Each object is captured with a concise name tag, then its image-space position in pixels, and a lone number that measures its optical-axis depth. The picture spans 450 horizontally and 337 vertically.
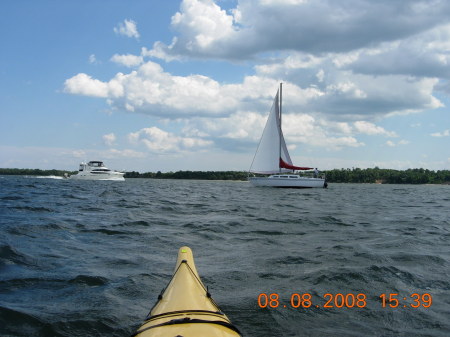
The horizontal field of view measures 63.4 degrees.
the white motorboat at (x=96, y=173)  95.75
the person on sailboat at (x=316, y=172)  56.56
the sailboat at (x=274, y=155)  54.78
